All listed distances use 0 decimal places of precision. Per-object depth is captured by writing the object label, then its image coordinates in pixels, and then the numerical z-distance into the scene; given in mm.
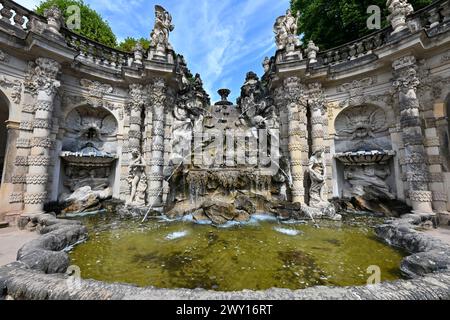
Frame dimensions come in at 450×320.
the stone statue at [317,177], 7906
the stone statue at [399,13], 7262
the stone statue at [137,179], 8320
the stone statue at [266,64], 12030
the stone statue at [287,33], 9422
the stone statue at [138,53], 9805
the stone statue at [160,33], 9529
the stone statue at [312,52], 9406
